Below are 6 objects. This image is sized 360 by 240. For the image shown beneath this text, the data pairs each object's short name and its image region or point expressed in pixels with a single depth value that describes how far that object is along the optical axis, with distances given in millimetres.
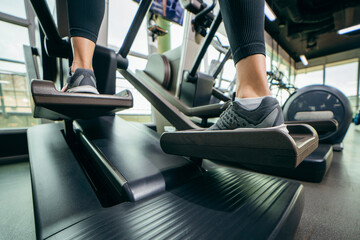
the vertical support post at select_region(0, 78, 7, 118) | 2117
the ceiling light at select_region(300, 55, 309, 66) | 9438
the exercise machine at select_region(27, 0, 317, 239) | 384
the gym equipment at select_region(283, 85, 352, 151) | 1705
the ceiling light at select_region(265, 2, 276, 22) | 4684
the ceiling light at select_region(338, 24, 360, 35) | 6254
